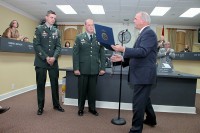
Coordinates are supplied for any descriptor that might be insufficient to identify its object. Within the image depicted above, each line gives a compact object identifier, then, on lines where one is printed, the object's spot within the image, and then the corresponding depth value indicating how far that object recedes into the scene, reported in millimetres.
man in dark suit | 2084
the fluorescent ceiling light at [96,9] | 6754
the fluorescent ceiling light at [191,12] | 6633
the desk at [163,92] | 3500
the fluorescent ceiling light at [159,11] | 6669
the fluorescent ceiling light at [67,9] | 6864
